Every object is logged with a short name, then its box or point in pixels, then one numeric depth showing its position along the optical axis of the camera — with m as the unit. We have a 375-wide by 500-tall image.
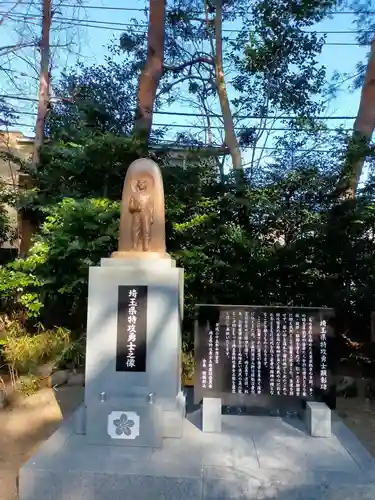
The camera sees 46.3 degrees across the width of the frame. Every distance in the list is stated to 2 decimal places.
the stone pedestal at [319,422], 3.79
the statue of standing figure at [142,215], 4.00
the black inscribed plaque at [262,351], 4.20
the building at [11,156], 8.73
